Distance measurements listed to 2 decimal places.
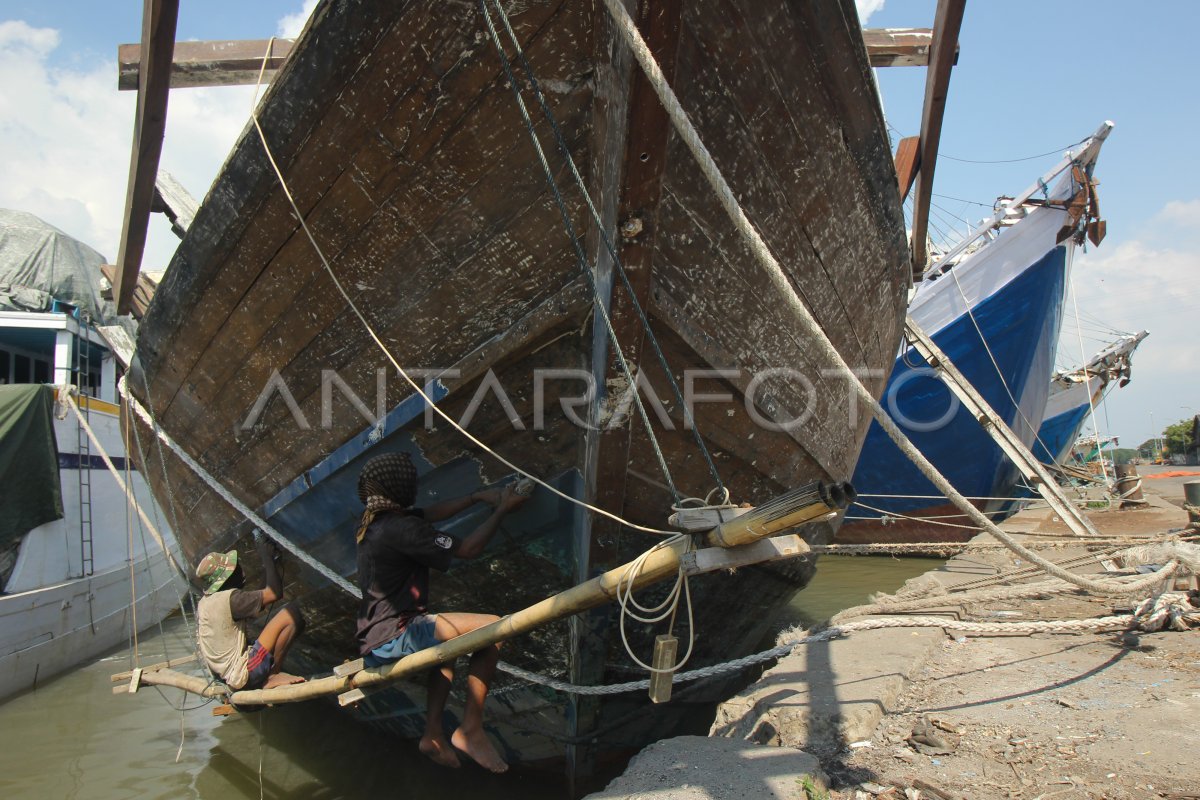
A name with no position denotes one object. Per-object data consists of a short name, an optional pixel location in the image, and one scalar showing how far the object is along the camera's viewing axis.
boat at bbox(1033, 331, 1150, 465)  19.05
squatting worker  3.35
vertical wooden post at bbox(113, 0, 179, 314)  2.46
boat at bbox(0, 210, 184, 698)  6.24
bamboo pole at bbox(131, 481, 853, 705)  1.83
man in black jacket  2.63
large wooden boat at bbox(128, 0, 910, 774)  2.16
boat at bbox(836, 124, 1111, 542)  10.80
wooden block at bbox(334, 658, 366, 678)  2.86
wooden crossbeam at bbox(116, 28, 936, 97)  3.03
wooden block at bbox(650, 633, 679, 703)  2.13
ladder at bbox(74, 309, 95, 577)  7.18
